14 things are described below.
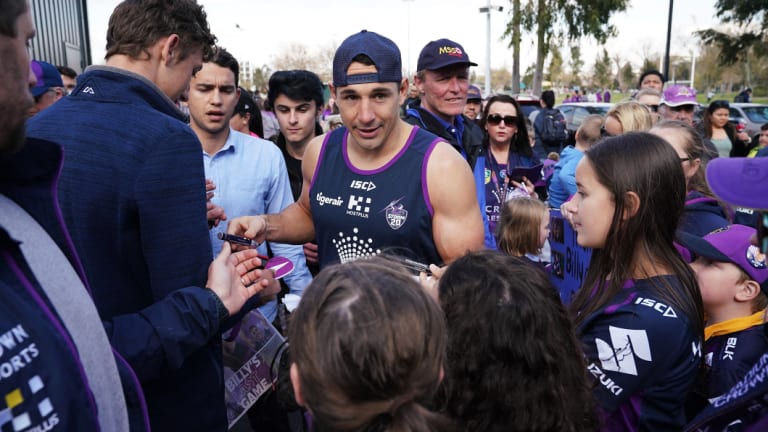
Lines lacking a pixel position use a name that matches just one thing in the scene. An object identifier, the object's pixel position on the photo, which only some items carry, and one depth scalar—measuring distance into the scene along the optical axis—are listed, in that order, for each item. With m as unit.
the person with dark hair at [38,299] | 0.96
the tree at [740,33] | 27.55
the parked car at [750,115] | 16.49
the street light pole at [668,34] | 20.86
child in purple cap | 2.25
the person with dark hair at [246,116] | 5.11
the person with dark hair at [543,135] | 9.19
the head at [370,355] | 1.19
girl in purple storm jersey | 1.77
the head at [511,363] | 1.45
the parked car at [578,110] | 17.59
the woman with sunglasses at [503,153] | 4.89
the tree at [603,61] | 23.12
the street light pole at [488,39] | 27.17
